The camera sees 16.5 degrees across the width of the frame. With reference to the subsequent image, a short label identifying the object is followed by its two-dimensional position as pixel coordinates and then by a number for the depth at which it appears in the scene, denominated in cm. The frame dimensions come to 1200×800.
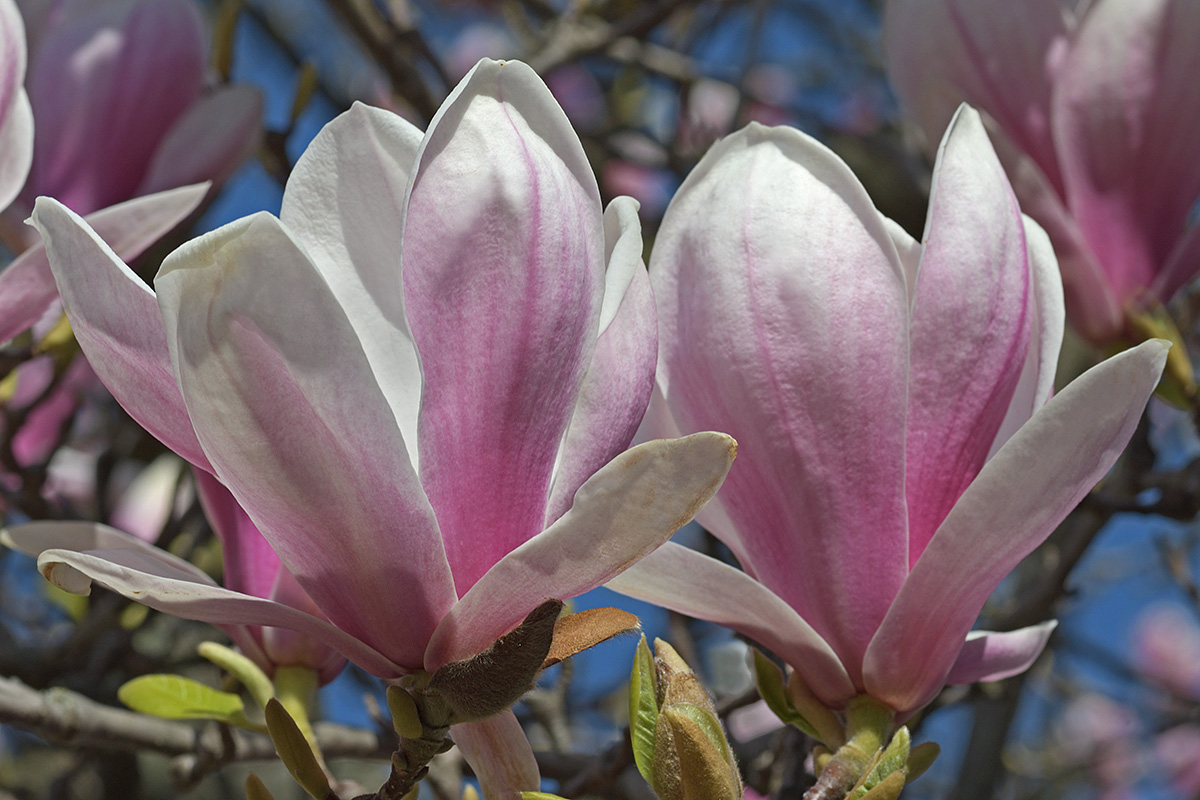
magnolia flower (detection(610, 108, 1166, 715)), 67
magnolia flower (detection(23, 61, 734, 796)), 63
